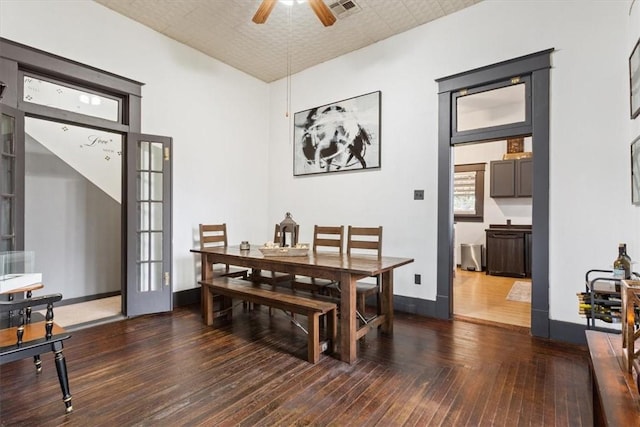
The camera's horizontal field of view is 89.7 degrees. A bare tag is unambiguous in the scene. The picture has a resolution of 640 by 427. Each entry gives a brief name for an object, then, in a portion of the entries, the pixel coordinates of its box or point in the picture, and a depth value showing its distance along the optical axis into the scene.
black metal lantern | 3.33
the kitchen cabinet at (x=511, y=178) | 6.31
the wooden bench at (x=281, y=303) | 2.56
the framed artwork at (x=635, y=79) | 2.36
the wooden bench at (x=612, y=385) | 1.11
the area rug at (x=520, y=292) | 4.39
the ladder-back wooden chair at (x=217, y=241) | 4.09
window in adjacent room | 6.99
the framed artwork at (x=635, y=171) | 2.39
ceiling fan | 2.76
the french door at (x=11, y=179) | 2.84
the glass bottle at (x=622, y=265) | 2.38
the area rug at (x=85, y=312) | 3.54
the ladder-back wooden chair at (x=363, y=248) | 3.10
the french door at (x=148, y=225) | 3.72
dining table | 2.57
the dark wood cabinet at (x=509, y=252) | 5.95
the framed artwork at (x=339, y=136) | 4.26
